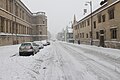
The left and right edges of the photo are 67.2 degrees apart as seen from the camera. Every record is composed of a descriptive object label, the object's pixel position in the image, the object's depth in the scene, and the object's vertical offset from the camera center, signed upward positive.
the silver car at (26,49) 10.02 -1.19
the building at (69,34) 54.56 +2.67
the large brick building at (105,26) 14.80 +2.60
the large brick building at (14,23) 18.63 +4.29
